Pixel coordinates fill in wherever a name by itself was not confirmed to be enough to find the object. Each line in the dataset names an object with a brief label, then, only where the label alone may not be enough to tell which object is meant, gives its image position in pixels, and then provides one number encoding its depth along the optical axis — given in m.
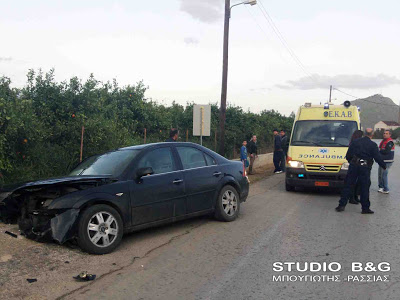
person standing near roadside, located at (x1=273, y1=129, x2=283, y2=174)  15.94
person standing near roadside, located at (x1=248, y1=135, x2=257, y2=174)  15.90
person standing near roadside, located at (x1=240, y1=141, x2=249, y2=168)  13.89
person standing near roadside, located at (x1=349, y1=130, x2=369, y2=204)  9.10
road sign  13.17
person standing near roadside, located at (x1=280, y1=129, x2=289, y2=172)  15.84
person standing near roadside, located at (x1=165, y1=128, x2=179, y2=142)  9.02
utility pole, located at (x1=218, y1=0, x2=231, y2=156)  15.14
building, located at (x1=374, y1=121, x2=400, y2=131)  136.12
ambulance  10.19
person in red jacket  10.77
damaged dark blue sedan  5.21
